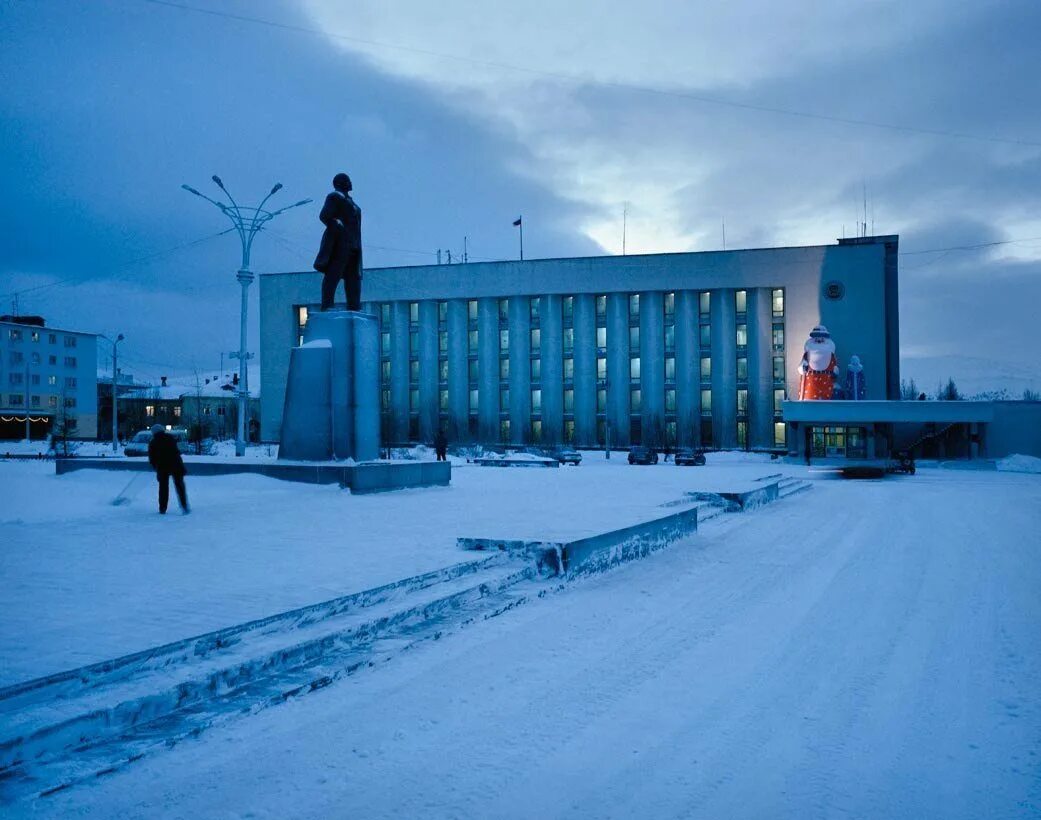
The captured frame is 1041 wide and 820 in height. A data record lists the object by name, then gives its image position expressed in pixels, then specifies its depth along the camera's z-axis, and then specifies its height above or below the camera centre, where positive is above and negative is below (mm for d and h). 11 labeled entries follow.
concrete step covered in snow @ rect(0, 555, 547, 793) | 4008 -1635
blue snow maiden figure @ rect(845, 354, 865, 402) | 56656 +2791
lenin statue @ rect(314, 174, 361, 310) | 18370 +4348
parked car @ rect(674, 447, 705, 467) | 48812 -2480
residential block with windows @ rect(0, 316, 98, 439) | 84812 +5213
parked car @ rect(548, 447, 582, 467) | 48781 -2264
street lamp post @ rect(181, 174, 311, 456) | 27975 +5436
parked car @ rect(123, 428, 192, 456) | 33094 -1006
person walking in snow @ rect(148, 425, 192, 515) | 12180 -640
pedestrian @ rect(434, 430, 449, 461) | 37438 -1237
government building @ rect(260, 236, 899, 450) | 65562 +7327
